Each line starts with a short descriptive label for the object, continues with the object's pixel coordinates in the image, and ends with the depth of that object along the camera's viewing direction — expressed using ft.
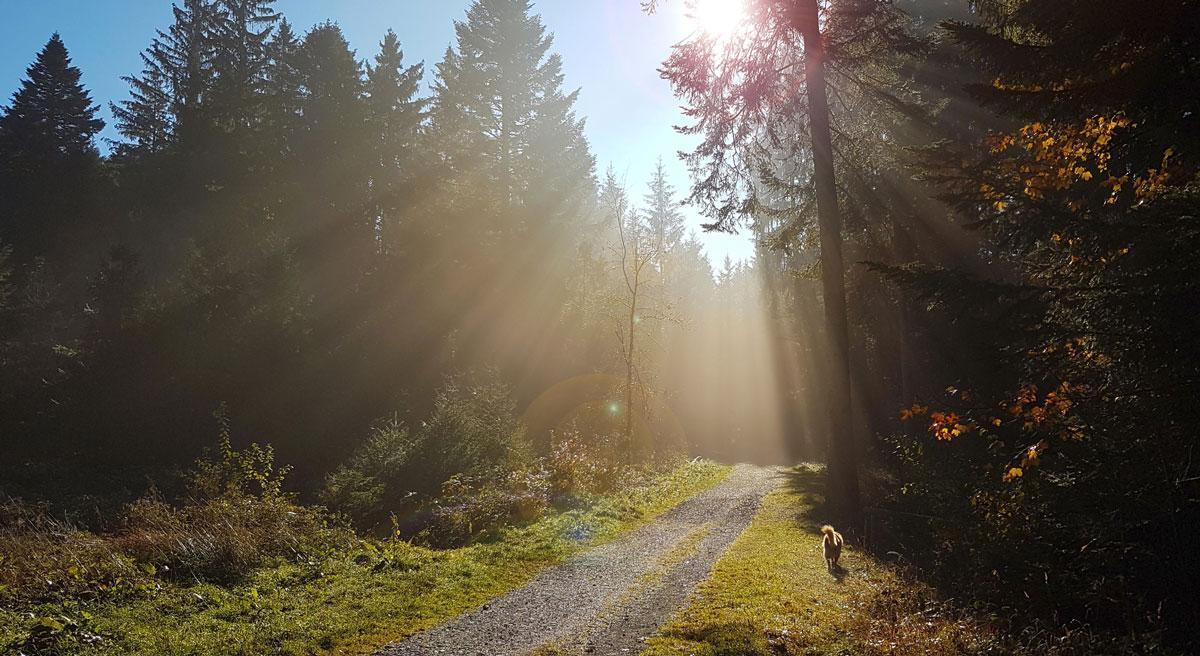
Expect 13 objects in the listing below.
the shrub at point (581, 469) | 57.67
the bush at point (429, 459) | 52.65
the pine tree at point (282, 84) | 119.96
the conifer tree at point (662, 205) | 195.72
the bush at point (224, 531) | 28.86
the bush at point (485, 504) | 43.11
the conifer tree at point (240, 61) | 117.80
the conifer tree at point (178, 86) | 120.06
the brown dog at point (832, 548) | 32.37
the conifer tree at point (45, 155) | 121.49
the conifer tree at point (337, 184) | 113.80
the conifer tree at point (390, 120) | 118.01
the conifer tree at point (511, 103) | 121.70
